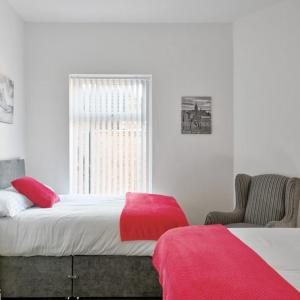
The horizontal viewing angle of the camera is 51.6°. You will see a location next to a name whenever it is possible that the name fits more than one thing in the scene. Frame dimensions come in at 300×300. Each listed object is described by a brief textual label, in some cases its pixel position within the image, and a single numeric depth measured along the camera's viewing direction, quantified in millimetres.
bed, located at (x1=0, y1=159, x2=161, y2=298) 2459
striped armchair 2990
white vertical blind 3965
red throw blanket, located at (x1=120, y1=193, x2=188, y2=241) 2459
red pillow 2875
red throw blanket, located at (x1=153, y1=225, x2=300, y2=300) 1061
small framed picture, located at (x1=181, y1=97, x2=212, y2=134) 3986
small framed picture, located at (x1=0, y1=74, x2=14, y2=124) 3191
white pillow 2469
